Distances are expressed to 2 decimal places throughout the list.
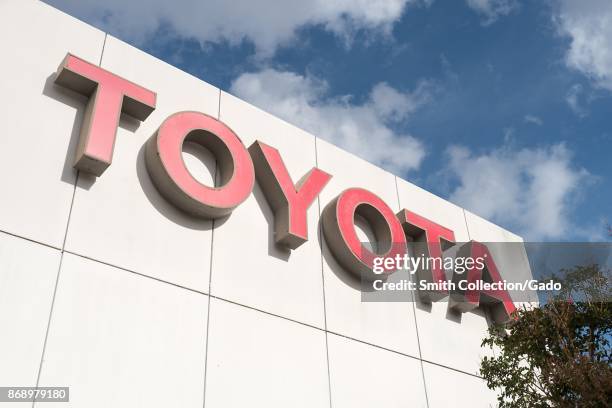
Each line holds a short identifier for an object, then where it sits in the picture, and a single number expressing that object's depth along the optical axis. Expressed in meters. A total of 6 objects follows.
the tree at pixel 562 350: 8.70
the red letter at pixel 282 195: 11.48
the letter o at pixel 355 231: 12.38
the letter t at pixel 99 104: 9.35
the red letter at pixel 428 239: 13.86
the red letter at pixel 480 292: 14.05
